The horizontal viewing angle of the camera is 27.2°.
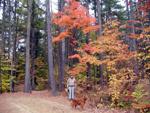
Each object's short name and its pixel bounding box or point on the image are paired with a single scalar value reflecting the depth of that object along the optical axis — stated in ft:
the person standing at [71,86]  68.23
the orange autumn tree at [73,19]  84.13
